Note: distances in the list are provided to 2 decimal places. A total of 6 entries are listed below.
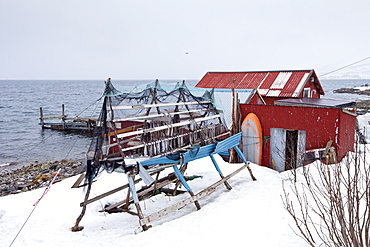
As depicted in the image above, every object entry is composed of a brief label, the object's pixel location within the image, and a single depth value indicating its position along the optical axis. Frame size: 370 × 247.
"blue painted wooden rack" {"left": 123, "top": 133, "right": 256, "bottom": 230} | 8.59
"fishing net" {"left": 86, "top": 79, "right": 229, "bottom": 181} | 8.78
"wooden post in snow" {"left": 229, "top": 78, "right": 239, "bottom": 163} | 15.22
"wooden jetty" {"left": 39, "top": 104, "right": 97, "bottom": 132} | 35.59
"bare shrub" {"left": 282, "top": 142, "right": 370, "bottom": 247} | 4.28
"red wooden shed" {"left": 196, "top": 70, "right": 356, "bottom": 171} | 12.85
